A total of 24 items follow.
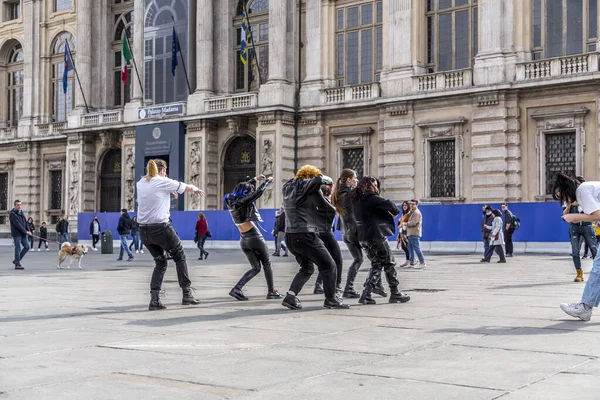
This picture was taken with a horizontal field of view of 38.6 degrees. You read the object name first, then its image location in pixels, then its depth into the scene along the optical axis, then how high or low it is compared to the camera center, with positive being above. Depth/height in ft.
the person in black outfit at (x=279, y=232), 98.17 -3.49
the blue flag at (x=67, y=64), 147.02 +23.70
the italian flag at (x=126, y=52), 140.05 +24.49
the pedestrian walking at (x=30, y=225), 134.97 -3.80
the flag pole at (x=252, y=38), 127.44 +24.68
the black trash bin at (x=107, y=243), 115.65 -5.58
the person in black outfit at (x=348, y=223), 41.24 -1.05
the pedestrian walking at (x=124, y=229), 94.02 -3.17
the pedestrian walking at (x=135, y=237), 107.14 -4.51
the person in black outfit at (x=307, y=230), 36.29 -1.20
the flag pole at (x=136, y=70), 143.33 +22.04
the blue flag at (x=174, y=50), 136.46 +24.26
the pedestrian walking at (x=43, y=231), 139.54 -4.76
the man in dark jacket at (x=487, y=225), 82.43 -2.23
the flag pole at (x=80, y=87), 151.84 +20.47
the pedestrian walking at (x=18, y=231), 74.74 -2.58
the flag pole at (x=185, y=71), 136.15 +21.11
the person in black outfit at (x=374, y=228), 38.70 -1.18
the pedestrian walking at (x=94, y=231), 130.43 -4.45
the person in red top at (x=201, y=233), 94.38 -3.49
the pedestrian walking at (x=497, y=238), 74.81 -3.17
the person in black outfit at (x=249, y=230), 40.52 -1.35
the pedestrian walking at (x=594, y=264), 30.45 -2.16
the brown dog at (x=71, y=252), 75.66 -4.43
